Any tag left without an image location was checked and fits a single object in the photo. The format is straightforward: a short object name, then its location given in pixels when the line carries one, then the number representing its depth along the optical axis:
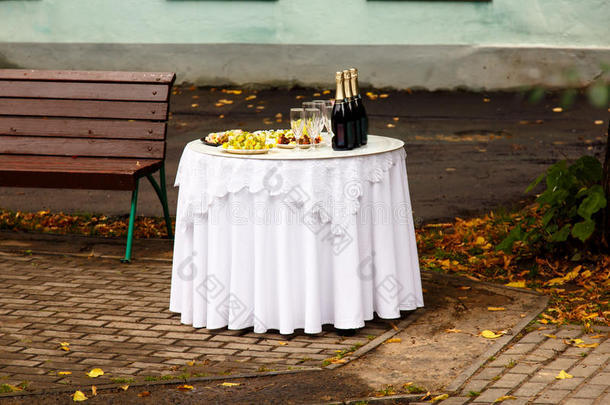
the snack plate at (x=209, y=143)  12.18
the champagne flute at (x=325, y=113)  12.06
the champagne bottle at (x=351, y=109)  11.64
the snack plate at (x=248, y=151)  11.32
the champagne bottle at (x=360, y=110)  11.77
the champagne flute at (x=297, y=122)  11.99
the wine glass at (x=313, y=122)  11.98
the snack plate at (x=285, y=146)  11.81
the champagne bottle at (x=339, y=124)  11.58
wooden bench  15.26
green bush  13.67
